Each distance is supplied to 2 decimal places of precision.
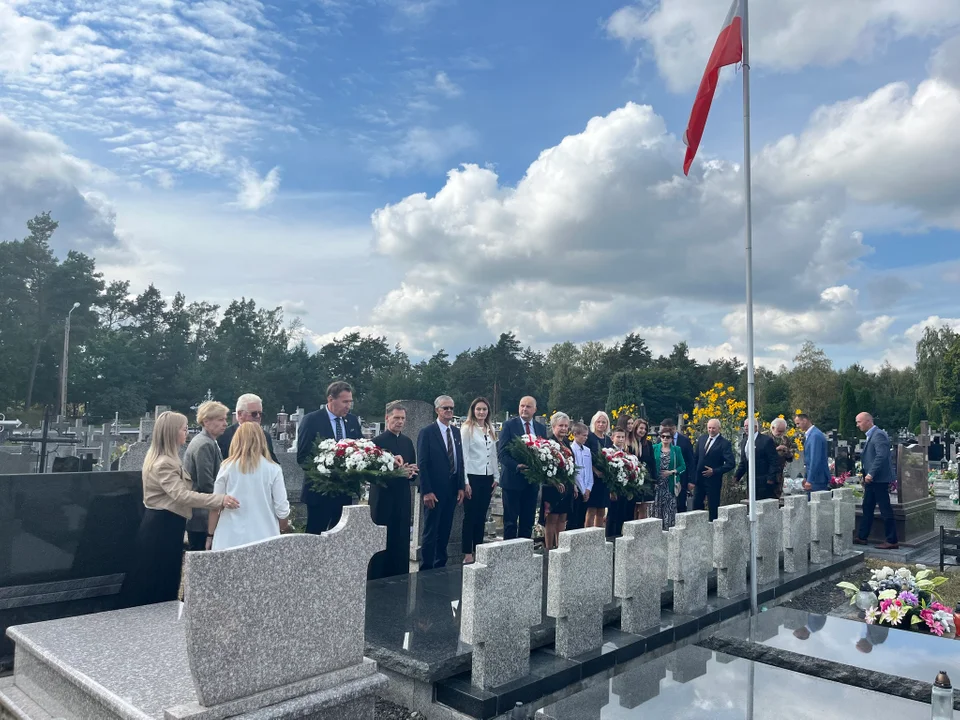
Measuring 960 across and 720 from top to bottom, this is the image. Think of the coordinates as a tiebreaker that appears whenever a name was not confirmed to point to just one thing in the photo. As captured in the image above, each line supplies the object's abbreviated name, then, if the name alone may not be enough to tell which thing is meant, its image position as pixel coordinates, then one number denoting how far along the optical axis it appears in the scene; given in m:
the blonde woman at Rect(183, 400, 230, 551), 5.39
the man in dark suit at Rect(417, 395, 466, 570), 7.38
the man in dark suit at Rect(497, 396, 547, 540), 7.80
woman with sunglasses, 10.27
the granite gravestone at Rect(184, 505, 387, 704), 3.13
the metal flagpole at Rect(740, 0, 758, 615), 7.07
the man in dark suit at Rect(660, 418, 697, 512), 10.45
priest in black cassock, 7.04
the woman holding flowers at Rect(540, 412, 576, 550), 8.15
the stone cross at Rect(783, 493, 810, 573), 8.57
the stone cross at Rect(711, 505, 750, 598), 7.08
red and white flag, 7.56
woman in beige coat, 5.17
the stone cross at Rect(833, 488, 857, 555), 9.66
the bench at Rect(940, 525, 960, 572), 9.19
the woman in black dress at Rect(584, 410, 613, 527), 8.73
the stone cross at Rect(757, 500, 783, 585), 7.85
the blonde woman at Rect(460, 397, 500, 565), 7.70
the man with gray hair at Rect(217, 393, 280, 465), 5.82
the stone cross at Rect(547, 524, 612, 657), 5.03
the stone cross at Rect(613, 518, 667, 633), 5.64
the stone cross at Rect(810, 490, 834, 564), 9.12
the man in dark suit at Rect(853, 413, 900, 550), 10.96
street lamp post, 33.88
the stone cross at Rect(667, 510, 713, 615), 6.30
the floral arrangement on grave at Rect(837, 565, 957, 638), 6.24
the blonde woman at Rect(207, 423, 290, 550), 4.72
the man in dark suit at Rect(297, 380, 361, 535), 6.93
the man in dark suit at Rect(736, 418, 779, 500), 10.32
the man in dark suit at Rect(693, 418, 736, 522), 10.57
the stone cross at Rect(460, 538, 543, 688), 4.41
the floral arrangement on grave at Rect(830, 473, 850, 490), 12.53
